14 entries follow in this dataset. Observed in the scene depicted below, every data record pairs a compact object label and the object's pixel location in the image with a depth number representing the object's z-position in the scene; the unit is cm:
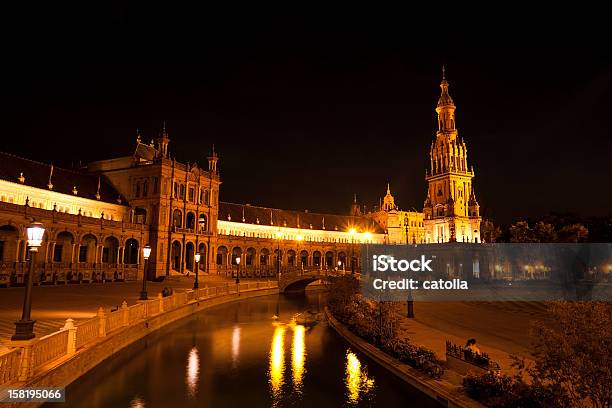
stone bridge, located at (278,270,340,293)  6312
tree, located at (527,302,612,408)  993
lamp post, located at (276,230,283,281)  9305
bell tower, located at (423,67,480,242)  11131
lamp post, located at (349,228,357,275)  10715
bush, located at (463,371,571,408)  1105
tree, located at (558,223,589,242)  7519
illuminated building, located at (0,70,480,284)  5222
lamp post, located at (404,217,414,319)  3334
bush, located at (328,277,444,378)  1725
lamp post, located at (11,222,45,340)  1262
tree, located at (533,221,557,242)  7744
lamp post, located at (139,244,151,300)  2667
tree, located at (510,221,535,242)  8077
